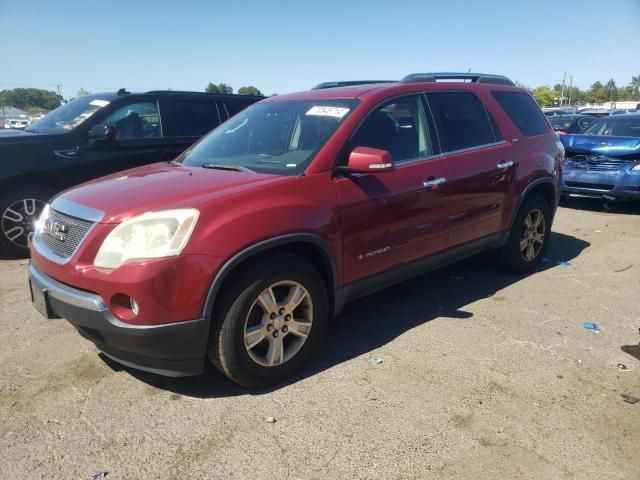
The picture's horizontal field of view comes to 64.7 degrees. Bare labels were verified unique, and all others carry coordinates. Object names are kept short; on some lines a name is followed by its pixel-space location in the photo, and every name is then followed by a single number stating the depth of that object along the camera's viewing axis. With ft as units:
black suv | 18.08
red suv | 8.72
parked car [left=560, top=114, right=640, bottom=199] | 26.05
